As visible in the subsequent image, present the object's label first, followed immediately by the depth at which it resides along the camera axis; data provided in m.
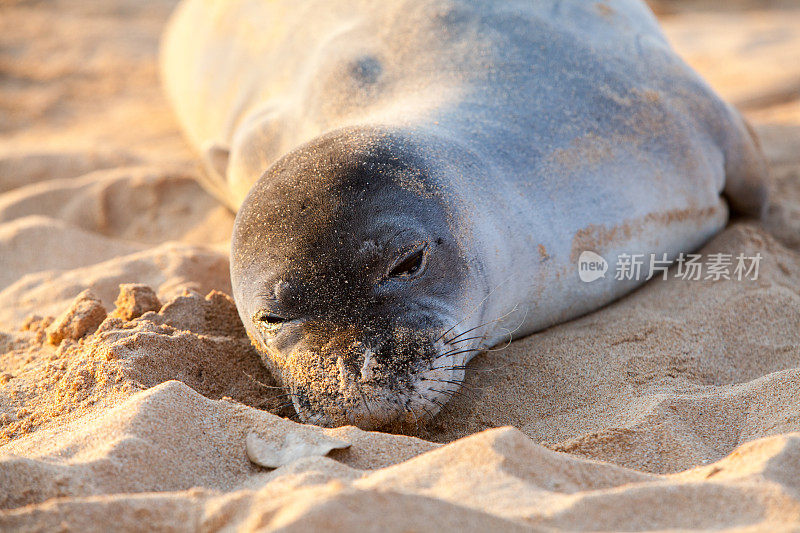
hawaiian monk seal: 7.84
